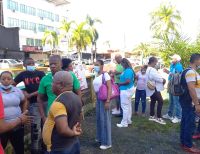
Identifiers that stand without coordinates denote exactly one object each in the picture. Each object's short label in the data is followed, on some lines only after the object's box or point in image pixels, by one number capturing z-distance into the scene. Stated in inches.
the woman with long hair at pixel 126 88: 159.2
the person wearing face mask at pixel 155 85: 169.5
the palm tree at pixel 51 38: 1359.7
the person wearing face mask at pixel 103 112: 122.7
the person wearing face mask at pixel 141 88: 191.9
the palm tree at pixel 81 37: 1214.6
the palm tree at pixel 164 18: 920.9
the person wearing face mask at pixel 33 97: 112.5
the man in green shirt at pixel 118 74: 181.6
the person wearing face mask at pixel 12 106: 90.0
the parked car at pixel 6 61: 733.6
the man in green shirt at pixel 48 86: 92.9
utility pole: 1207.6
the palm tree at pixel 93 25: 1413.7
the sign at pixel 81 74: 183.6
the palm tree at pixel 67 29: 1231.0
